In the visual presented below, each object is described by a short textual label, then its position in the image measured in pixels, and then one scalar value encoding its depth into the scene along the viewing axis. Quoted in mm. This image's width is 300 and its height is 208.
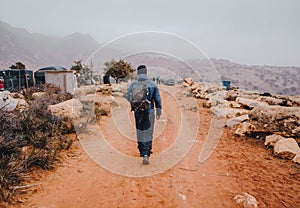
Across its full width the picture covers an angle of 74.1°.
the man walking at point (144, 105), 3801
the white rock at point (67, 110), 5594
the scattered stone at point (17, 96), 8036
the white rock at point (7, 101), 5189
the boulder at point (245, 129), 5598
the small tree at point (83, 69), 23694
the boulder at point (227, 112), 8133
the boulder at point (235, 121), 6771
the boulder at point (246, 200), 2584
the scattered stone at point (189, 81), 22266
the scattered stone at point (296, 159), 3789
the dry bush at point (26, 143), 2863
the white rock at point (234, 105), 9966
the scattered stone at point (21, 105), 5664
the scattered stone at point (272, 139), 4757
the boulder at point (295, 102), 11900
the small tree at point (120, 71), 23797
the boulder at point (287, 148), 4035
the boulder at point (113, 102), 9442
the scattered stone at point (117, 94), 12712
